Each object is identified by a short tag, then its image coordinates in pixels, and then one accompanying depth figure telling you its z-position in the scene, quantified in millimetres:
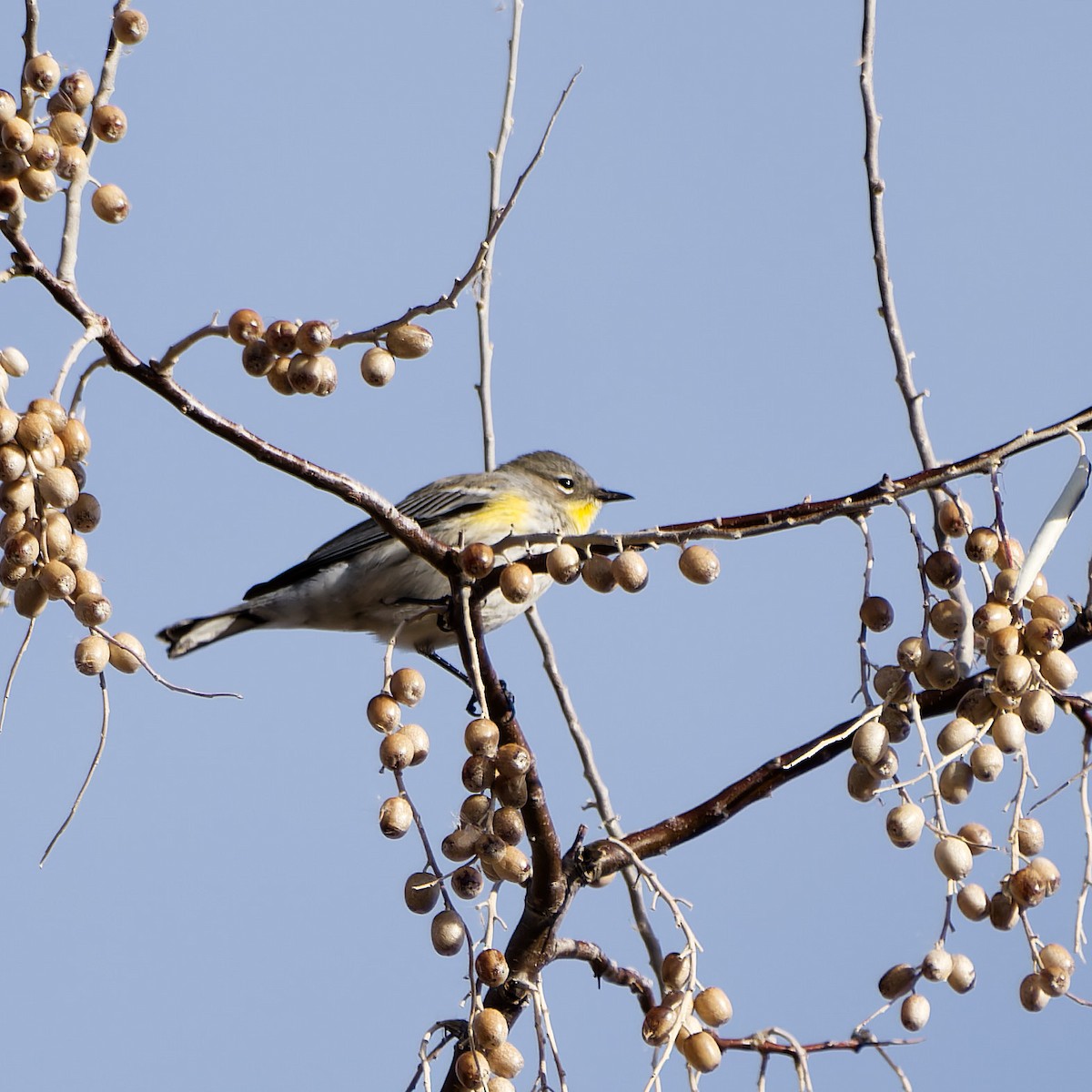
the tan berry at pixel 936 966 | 5219
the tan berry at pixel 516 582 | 5293
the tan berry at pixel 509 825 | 5242
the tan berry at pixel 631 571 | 5016
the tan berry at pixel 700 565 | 5066
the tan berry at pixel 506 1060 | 5012
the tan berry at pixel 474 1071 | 4992
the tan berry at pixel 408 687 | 5402
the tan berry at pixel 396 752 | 5129
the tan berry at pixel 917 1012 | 5371
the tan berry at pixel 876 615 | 5105
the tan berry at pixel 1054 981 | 5000
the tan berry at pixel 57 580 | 4883
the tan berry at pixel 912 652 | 4930
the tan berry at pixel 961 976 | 5312
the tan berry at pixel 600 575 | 5137
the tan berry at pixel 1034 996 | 5023
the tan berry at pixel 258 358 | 5172
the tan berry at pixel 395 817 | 4996
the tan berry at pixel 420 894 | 5219
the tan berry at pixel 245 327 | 5152
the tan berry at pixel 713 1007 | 5117
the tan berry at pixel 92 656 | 5039
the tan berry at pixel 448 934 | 5094
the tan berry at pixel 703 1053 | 5039
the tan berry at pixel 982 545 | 4973
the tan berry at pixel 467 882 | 5316
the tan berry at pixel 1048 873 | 4914
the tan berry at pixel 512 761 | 5219
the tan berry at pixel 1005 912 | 4973
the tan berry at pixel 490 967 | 5109
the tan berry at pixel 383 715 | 5266
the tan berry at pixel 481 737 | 5117
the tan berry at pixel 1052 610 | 4898
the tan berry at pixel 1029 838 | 5090
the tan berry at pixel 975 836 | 5148
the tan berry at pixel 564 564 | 5156
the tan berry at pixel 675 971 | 5086
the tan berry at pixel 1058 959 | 4996
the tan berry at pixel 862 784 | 5039
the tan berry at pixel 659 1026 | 4930
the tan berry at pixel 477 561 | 5289
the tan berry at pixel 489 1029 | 5012
